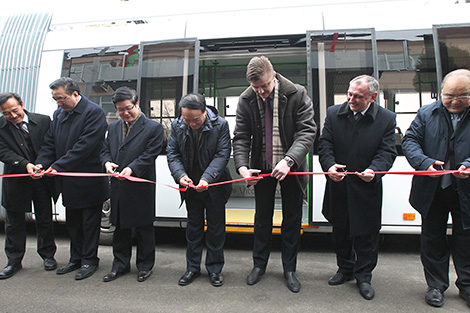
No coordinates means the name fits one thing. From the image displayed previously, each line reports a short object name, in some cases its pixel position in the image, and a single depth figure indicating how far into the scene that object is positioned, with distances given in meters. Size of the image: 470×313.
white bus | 3.97
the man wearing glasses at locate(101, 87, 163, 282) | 3.34
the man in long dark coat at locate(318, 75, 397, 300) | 2.96
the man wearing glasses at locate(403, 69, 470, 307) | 2.73
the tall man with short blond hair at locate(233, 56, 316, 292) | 3.07
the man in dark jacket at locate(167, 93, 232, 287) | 3.28
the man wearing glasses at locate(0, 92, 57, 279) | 3.55
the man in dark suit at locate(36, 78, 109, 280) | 3.49
